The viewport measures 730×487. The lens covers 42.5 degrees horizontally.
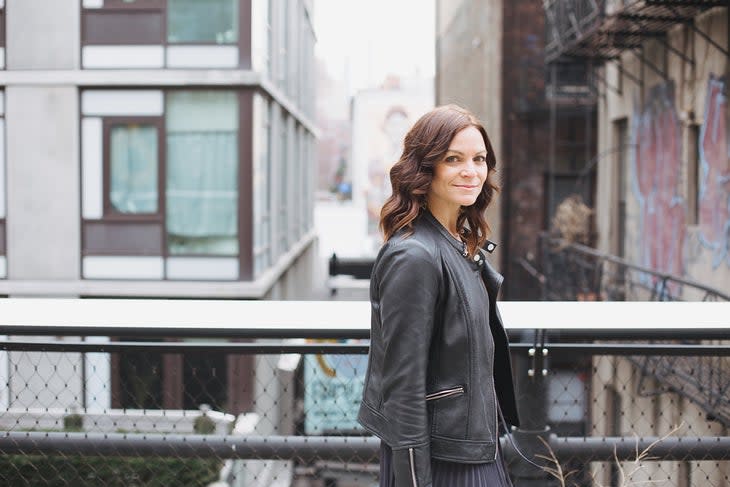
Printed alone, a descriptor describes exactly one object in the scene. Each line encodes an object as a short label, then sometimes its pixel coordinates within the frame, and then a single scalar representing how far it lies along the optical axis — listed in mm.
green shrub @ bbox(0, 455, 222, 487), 3980
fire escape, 9383
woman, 2324
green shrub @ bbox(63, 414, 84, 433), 4814
